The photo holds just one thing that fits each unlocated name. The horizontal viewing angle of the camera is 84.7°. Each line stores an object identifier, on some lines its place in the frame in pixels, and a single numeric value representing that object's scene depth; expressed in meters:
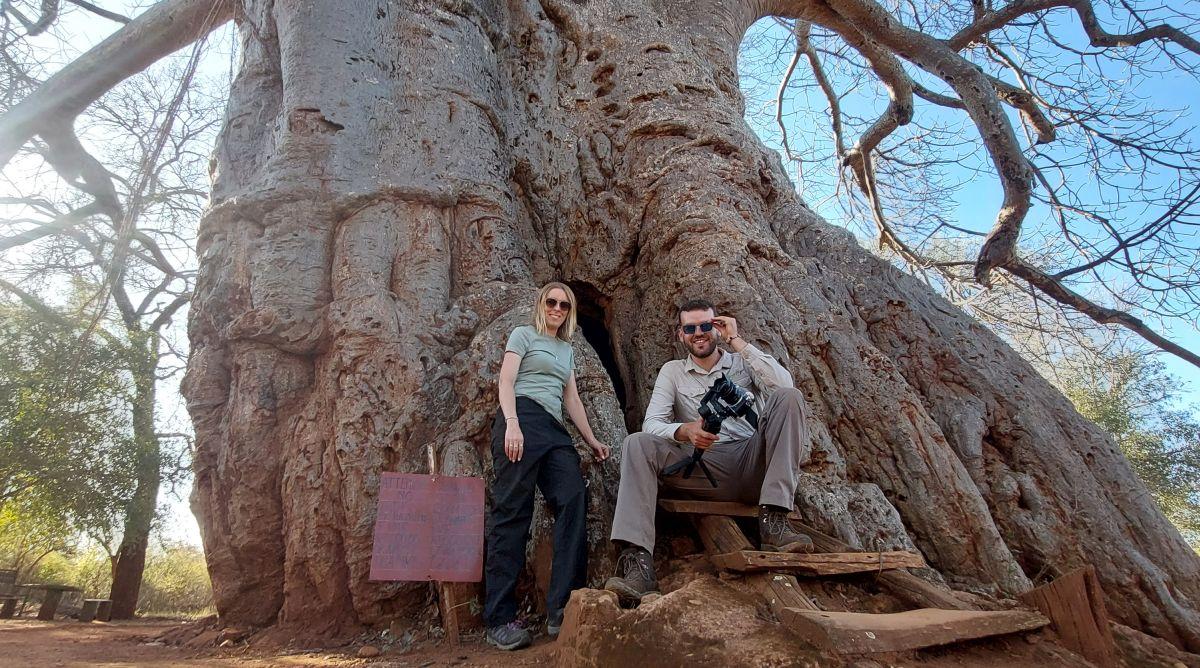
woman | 2.85
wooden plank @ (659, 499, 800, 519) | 2.94
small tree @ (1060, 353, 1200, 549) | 10.07
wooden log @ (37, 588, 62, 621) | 7.44
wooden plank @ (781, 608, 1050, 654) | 1.94
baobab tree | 3.31
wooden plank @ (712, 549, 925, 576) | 2.45
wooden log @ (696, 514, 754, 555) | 2.72
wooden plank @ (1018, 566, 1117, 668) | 2.34
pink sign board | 2.88
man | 2.72
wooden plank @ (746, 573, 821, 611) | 2.27
